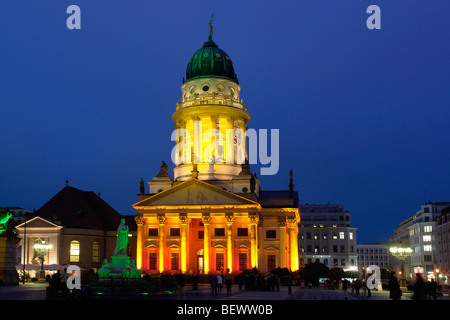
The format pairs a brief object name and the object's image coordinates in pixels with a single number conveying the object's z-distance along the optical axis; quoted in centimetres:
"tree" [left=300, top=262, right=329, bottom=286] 6384
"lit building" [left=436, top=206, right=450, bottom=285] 10049
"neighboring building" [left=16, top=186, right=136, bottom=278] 7938
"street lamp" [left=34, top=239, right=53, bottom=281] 6862
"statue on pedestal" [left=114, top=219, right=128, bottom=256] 4194
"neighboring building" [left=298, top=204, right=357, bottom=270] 13675
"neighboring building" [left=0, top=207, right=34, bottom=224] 14532
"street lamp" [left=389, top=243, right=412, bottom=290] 5741
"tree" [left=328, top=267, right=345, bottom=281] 6294
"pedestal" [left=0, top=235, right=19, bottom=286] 4419
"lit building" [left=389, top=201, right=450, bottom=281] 11606
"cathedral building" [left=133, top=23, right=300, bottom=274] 7394
